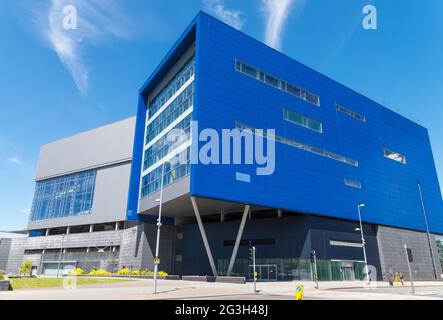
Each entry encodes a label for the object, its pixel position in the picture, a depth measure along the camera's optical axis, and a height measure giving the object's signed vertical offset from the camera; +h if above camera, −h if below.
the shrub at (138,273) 53.25 +0.04
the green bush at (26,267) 62.03 +1.05
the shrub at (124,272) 55.59 +0.19
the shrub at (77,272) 58.46 +0.15
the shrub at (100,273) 57.05 +0.00
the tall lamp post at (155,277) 25.40 -0.28
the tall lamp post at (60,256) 78.29 +3.76
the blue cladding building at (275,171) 43.22 +15.87
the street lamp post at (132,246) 61.02 +4.93
